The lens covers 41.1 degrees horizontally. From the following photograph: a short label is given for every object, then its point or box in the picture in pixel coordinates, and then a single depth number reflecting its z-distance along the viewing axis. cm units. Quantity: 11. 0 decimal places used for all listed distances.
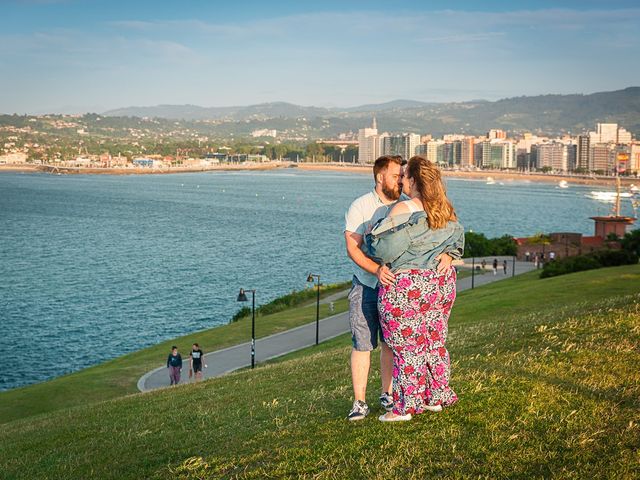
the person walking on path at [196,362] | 2028
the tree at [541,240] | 5306
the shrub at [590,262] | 3484
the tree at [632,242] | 3884
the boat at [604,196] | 14375
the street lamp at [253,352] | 2127
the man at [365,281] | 596
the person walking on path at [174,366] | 1956
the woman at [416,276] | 568
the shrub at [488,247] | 5488
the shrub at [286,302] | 3671
